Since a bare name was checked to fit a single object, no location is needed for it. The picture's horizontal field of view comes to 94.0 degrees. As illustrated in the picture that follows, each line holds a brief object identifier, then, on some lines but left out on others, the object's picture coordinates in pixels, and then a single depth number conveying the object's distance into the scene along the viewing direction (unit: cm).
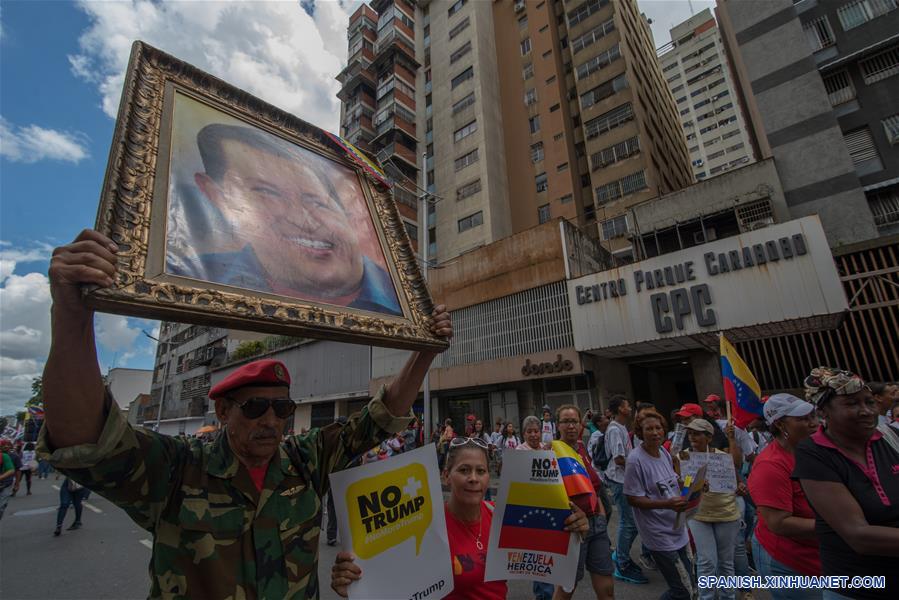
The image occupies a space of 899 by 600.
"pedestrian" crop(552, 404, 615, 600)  322
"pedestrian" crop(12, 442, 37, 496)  1281
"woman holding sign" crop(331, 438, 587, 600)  236
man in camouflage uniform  122
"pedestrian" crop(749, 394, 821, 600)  271
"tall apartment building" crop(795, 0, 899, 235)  1681
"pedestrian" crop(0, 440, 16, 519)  676
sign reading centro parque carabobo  1241
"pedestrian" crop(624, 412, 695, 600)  377
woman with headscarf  208
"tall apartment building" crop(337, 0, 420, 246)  3500
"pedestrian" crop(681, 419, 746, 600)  393
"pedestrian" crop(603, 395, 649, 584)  531
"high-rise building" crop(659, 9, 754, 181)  6581
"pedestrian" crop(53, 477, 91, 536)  834
